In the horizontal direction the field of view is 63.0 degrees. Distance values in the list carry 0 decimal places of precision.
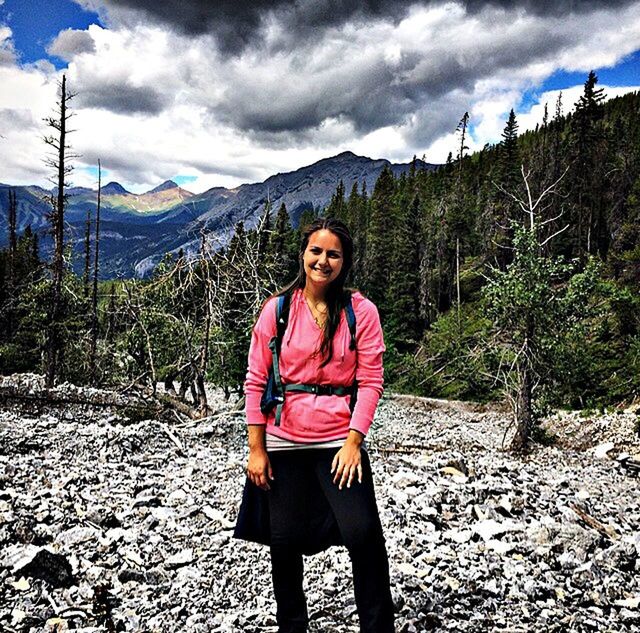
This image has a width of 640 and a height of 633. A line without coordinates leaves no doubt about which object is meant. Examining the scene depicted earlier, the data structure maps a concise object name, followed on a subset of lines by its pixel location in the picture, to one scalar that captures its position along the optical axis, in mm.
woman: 2762
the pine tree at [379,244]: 53656
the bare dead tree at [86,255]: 34481
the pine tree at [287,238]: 42669
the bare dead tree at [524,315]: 11602
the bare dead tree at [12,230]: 48088
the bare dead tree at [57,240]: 18859
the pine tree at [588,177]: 45094
